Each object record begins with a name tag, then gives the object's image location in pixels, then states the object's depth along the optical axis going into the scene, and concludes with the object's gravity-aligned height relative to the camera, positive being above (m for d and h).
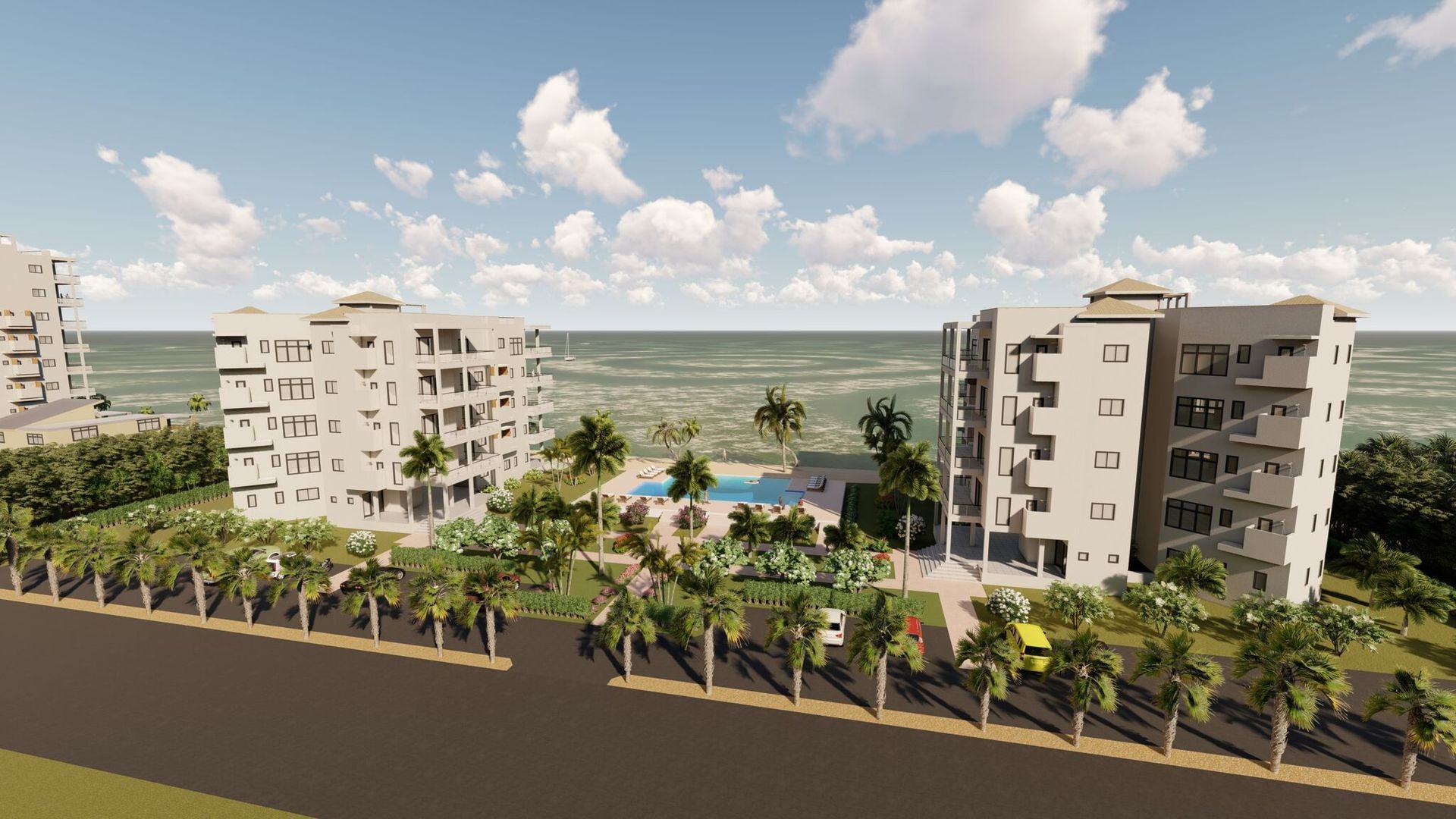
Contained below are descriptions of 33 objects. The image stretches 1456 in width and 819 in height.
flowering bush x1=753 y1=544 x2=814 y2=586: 37.69 -14.53
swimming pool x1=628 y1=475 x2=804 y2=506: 63.62 -17.10
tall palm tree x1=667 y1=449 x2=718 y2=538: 42.00 -9.73
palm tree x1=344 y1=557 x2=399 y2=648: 29.31 -12.31
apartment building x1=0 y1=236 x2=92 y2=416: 70.44 +1.04
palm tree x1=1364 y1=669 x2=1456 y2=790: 19.72 -12.52
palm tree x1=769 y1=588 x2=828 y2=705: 24.28 -11.92
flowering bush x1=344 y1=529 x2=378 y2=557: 43.72 -15.27
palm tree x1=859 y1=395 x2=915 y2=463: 63.83 -9.94
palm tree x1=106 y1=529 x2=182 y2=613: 32.28 -12.32
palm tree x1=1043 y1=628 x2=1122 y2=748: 22.31 -12.49
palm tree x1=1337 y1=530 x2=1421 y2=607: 33.09 -12.74
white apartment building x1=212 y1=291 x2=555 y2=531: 48.78 -5.84
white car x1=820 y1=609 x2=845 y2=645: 31.04 -15.37
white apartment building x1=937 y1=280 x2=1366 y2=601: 33.50 -5.95
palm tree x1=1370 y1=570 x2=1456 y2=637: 30.94 -13.60
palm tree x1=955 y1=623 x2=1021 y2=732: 22.86 -12.46
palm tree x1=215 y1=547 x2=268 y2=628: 30.22 -12.13
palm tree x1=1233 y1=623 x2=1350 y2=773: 20.34 -11.78
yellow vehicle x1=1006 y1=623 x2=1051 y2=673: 28.34 -14.88
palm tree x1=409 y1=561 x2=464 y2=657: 27.73 -12.09
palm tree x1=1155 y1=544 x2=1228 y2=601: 33.53 -13.34
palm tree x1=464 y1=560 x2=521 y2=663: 27.72 -11.83
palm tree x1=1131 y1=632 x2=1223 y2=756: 21.55 -12.21
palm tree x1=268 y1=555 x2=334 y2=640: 30.06 -12.40
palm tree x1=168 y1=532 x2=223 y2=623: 31.70 -11.63
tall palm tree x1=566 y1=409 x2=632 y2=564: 39.31 -7.17
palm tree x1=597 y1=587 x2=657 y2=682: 26.00 -12.54
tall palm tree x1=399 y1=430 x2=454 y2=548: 44.47 -9.19
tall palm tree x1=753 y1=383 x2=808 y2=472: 70.38 -9.33
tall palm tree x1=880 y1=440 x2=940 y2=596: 34.81 -7.95
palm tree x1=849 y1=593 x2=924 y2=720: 23.41 -12.03
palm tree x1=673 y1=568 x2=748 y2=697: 25.30 -11.80
